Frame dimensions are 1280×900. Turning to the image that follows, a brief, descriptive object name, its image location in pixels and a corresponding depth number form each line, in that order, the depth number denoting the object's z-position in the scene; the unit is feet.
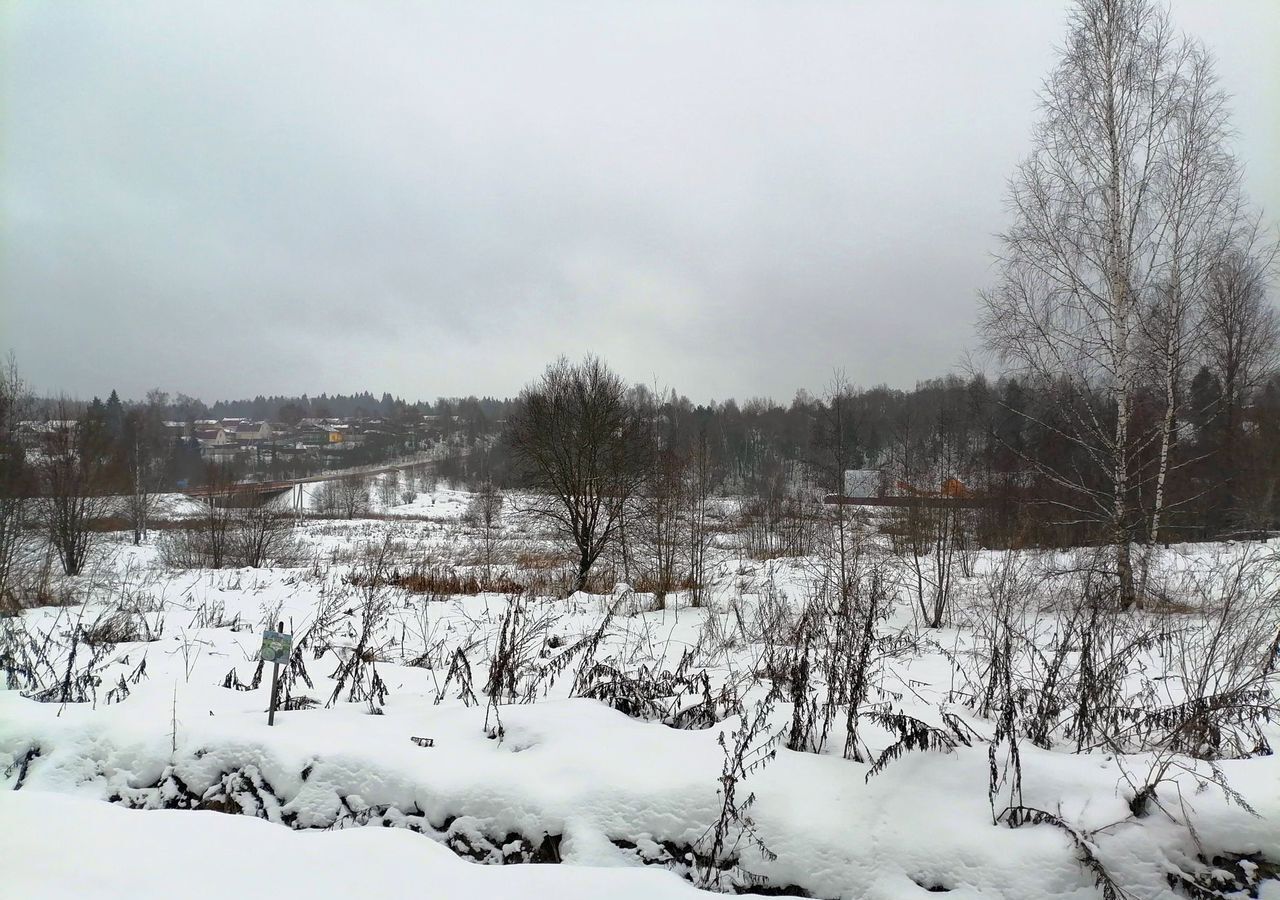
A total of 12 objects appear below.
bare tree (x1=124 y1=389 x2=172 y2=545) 83.61
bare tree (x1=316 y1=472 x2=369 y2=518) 159.43
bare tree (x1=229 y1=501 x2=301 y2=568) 65.77
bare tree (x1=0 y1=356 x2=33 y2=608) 36.73
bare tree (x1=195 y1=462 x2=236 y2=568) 65.31
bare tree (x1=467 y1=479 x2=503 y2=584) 56.08
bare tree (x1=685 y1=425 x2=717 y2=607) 42.06
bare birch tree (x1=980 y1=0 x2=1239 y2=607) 32.37
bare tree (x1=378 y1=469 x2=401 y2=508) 185.57
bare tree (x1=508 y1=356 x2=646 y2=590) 54.75
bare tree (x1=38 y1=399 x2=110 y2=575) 53.83
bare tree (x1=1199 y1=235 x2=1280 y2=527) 35.27
